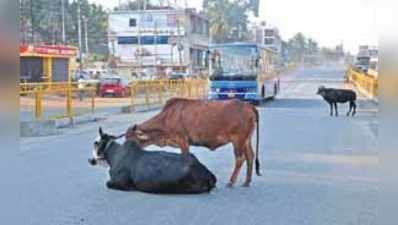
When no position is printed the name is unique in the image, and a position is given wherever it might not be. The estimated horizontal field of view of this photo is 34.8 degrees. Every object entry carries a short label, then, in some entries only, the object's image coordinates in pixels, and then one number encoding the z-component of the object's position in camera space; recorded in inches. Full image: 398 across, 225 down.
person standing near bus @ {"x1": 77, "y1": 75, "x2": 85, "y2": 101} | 750.1
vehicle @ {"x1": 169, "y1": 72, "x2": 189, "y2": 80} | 1620.4
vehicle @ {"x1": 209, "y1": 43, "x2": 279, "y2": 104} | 938.7
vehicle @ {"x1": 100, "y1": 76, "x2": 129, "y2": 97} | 1229.7
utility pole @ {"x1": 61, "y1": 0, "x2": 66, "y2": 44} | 1840.6
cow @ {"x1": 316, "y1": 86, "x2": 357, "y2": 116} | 777.4
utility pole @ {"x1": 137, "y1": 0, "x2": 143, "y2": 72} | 2186.3
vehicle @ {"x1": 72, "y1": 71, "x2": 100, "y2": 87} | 1453.7
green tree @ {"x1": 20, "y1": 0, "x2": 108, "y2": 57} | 1687.0
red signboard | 1265.1
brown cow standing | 293.7
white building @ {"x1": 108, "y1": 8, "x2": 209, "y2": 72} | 2188.7
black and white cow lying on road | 268.1
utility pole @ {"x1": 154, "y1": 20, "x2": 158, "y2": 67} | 2203.5
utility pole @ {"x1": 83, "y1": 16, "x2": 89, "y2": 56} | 2237.7
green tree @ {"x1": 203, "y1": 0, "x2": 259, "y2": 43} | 1760.8
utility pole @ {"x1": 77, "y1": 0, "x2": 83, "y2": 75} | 1952.5
